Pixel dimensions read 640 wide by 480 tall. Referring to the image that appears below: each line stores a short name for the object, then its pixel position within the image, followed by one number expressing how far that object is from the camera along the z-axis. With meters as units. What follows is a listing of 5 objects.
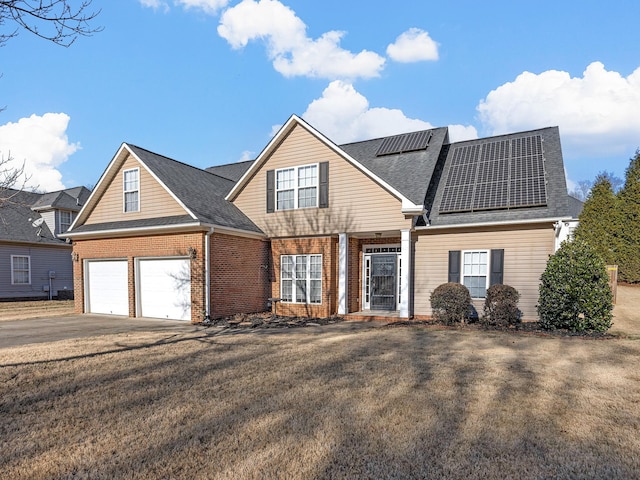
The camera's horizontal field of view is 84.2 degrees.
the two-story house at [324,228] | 11.55
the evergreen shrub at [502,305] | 10.16
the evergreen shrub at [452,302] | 10.72
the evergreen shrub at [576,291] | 9.15
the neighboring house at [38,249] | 19.44
